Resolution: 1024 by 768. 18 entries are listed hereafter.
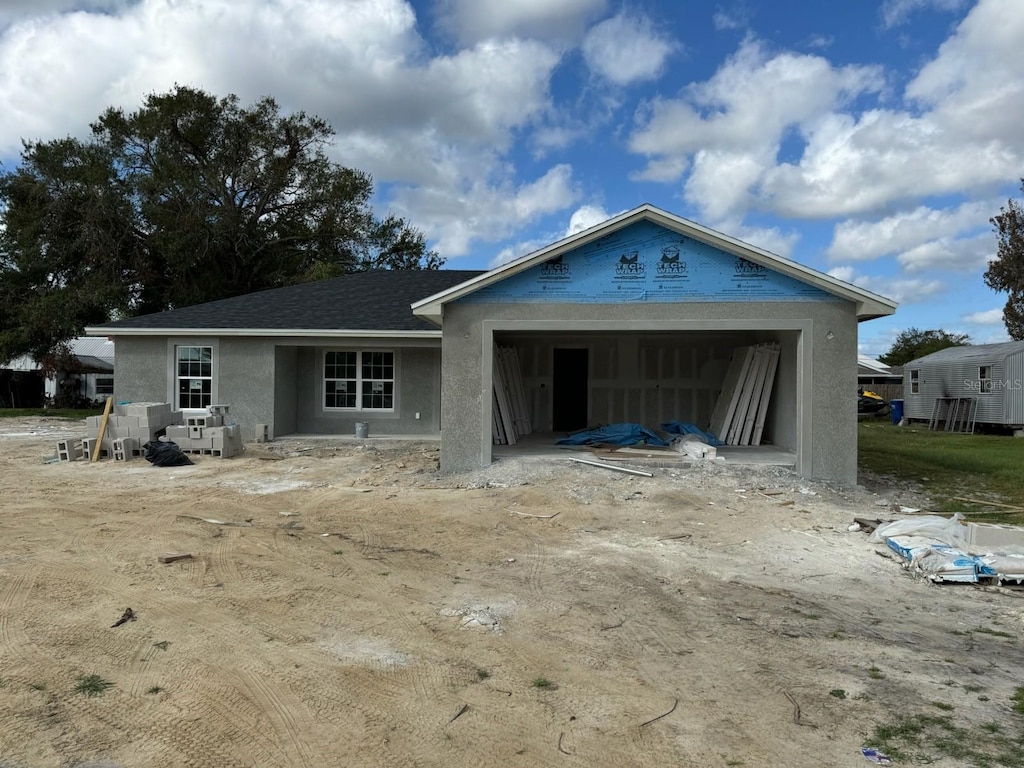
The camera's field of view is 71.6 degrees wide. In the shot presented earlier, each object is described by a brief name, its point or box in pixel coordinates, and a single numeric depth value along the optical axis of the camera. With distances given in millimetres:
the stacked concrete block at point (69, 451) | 14672
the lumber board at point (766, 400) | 15148
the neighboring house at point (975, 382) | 24625
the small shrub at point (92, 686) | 4160
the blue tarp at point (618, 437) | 14860
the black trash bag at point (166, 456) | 13812
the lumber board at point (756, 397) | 15227
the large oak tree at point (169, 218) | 30578
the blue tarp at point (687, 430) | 14977
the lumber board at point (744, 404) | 15453
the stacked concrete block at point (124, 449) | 14594
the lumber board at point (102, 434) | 14641
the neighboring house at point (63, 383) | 35012
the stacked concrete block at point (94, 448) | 14766
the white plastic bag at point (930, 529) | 7805
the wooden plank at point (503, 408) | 15422
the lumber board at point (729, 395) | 15773
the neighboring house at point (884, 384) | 36969
